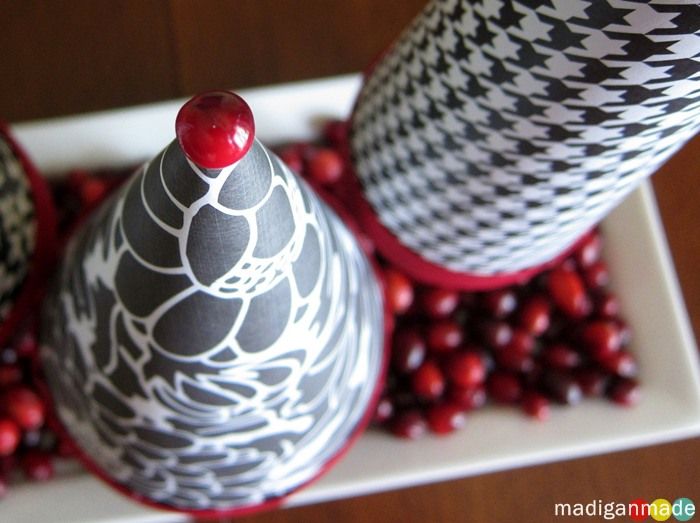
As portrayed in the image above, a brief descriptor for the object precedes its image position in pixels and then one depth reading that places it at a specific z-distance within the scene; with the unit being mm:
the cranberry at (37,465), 343
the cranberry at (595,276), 375
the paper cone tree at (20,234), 294
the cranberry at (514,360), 363
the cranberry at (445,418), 351
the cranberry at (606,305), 371
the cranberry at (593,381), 358
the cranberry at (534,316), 362
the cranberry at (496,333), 360
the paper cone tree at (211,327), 164
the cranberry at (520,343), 361
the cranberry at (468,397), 357
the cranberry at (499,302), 361
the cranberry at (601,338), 360
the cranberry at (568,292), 364
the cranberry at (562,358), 365
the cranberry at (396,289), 355
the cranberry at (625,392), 354
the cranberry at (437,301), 360
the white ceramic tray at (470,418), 342
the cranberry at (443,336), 361
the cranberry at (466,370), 356
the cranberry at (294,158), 368
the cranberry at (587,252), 372
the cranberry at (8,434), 333
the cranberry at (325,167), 361
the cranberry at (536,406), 353
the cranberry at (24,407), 335
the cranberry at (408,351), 357
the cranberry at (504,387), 358
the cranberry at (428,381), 357
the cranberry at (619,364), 361
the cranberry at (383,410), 352
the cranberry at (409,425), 351
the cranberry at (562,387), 353
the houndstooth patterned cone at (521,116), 179
